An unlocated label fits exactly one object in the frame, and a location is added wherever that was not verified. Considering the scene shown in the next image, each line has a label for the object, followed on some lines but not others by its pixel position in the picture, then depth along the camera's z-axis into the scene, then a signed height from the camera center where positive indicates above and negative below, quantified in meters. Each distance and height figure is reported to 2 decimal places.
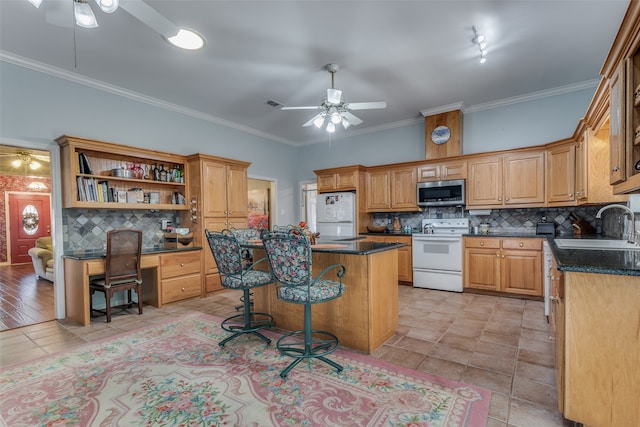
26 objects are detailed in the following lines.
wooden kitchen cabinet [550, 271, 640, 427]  1.38 -0.69
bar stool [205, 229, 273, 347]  2.59 -0.59
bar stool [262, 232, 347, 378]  2.07 -0.53
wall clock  4.88 +1.20
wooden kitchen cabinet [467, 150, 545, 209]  4.18 +0.38
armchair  5.45 -0.90
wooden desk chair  3.41 -0.65
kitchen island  2.51 -0.81
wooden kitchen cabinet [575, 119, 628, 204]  3.02 +0.40
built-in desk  3.32 -0.84
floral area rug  1.71 -1.20
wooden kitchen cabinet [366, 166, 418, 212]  5.23 +0.34
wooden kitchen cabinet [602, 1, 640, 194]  1.65 +0.62
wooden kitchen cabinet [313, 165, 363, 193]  5.56 +0.58
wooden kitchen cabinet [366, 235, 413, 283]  4.97 -0.88
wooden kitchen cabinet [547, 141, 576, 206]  3.84 +0.42
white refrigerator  5.59 -0.11
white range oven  4.52 -0.79
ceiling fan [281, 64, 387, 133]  3.17 +1.15
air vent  4.49 +1.63
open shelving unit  3.45 +0.44
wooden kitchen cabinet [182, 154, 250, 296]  4.47 +0.16
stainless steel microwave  4.74 +0.23
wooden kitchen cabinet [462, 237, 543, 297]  4.00 -0.83
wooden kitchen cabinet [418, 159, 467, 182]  4.75 +0.60
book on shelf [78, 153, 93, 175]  3.57 +0.58
